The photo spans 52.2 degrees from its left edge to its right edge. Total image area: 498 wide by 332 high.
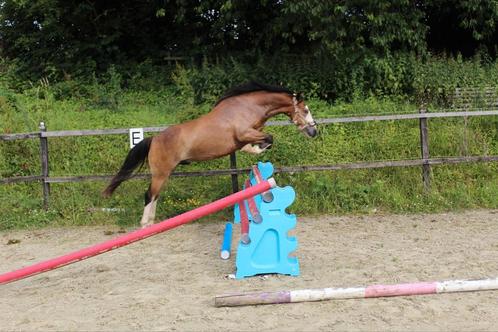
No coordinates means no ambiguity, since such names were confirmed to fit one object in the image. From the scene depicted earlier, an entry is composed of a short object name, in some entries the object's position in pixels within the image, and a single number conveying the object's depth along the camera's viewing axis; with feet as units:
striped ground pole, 12.45
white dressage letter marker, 22.53
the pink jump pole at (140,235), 13.70
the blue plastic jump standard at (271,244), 15.03
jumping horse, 18.81
